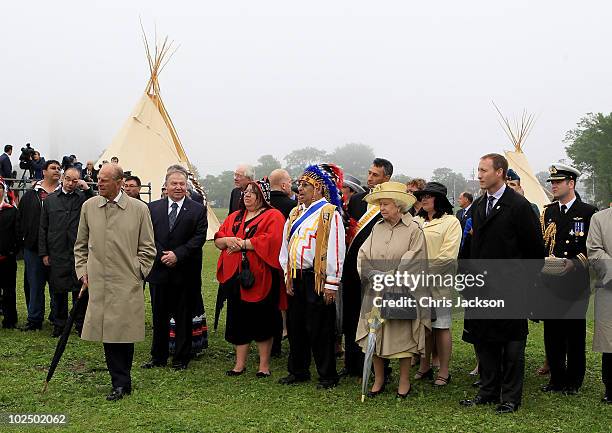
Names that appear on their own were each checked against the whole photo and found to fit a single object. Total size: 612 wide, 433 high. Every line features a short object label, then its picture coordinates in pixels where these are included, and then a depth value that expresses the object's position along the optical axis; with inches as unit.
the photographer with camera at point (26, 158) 646.5
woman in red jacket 224.2
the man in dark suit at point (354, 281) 222.1
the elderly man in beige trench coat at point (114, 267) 190.7
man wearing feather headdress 208.8
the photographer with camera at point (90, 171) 611.1
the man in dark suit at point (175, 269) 232.8
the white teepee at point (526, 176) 869.8
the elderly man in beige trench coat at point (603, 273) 191.8
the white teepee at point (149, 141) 734.5
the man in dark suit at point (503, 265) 187.5
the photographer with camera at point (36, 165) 648.4
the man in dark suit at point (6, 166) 634.5
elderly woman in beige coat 196.5
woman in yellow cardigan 208.8
